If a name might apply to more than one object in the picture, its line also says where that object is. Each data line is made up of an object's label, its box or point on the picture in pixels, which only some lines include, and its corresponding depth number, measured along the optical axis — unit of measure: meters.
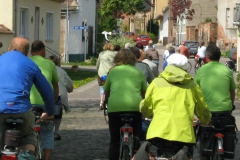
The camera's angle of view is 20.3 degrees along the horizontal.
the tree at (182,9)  74.88
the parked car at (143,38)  68.94
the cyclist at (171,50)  20.69
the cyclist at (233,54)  29.58
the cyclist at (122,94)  8.82
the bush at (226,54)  54.02
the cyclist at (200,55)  34.78
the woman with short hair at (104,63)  15.43
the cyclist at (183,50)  19.91
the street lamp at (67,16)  41.56
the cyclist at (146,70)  10.84
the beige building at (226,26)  61.28
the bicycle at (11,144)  6.18
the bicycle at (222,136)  8.60
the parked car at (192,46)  55.41
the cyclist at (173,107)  6.31
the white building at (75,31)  41.97
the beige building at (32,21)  26.14
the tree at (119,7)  70.90
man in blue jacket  6.32
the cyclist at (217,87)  8.73
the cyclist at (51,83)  8.82
